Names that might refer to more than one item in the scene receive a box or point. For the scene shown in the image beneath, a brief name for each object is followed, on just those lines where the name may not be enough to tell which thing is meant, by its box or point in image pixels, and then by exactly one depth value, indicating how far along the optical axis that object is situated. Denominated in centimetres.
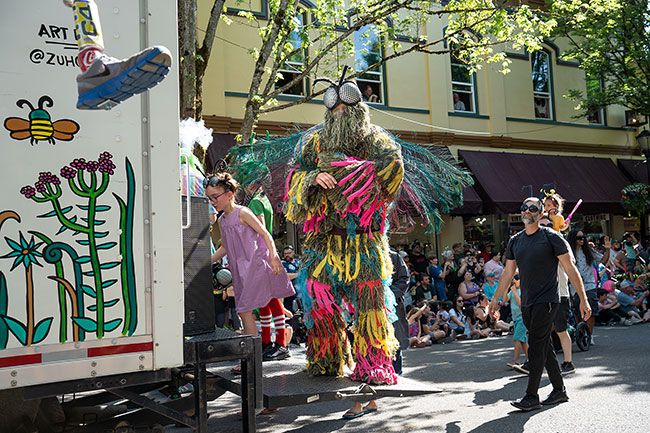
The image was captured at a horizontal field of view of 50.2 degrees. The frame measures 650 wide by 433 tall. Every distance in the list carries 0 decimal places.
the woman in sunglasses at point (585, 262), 1027
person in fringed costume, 515
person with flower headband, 776
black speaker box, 398
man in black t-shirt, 583
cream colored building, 1566
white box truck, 298
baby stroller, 948
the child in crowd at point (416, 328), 1120
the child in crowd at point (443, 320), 1201
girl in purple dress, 580
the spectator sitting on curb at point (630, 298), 1381
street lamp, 1673
